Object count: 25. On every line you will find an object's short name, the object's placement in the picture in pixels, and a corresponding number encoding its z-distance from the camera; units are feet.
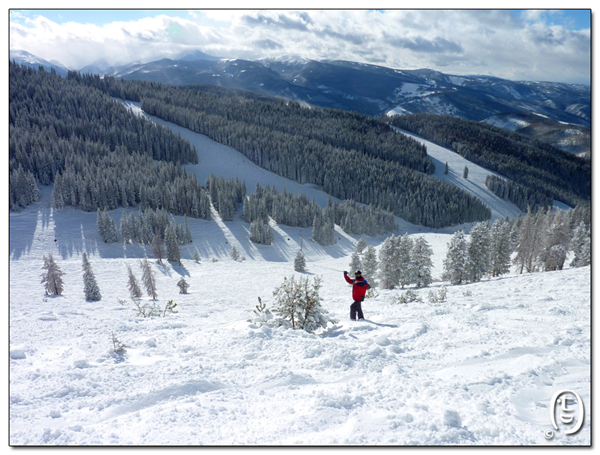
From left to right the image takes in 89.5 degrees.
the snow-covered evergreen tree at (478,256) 101.76
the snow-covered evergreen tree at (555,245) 94.99
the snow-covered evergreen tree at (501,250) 114.42
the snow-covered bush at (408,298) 50.19
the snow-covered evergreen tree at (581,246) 86.25
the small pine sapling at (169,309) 47.40
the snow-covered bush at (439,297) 47.93
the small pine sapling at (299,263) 163.32
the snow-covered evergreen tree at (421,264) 106.32
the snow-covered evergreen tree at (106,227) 189.17
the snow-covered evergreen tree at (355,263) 142.41
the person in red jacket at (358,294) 38.50
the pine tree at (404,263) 108.17
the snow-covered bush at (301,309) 35.53
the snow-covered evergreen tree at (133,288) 85.93
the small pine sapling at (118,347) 28.45
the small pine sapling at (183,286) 92.56
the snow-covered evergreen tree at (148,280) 90.02
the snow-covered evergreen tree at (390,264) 111.04
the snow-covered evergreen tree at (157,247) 152.05
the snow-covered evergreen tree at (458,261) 100.32
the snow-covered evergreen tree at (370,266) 128.60
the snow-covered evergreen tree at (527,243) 108.76
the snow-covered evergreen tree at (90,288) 71.77
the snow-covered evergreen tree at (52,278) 75.51
